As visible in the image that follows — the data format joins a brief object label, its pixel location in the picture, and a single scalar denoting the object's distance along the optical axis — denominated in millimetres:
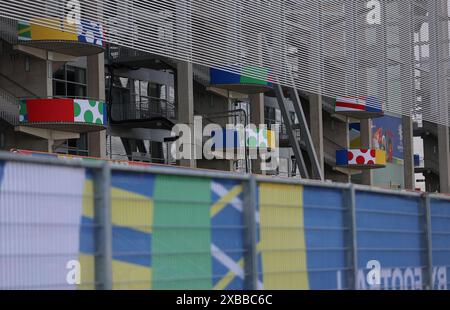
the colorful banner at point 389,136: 63969
